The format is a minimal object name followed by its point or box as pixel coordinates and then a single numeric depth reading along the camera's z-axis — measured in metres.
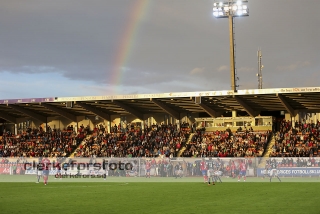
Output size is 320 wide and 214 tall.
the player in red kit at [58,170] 44.76
